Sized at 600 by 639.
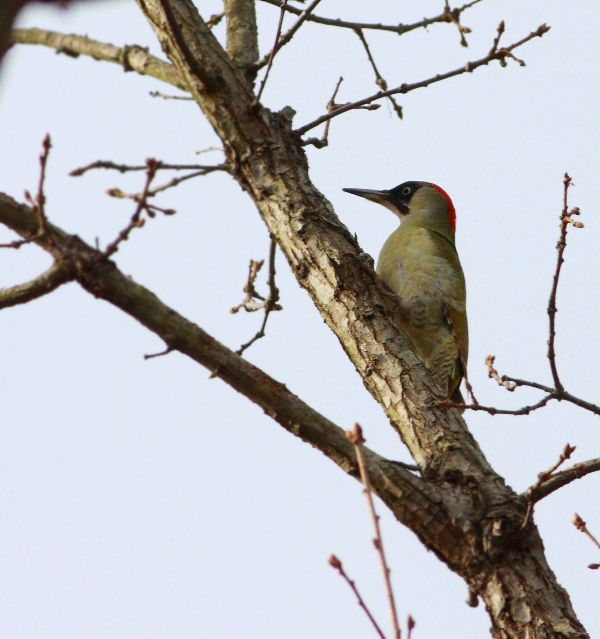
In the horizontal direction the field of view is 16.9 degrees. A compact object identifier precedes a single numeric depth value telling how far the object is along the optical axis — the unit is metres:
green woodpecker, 13.00
